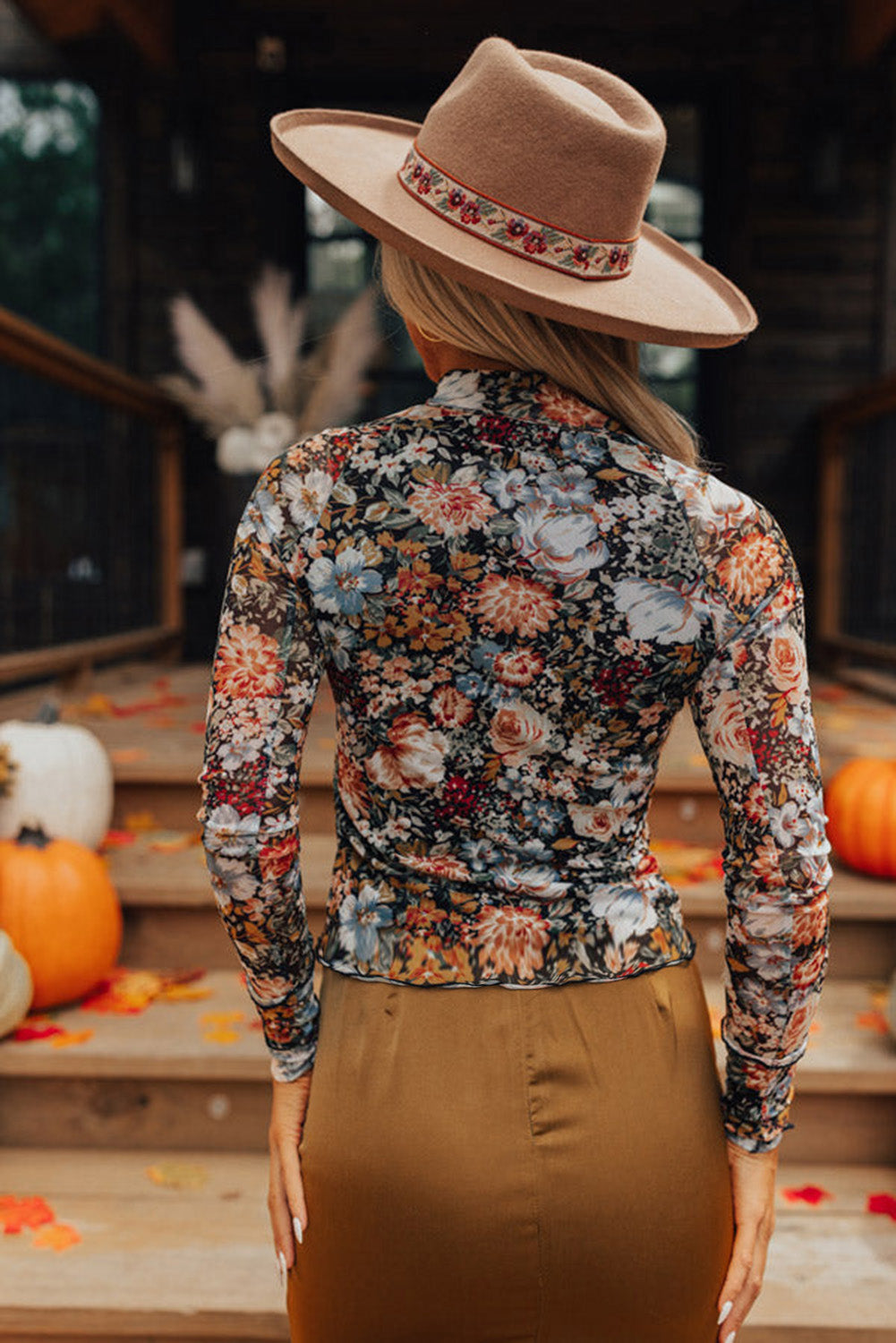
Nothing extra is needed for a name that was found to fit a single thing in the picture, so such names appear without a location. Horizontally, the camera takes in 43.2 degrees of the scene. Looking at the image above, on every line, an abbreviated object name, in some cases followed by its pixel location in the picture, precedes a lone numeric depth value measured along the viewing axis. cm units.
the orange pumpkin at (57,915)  218
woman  82
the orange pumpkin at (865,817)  246
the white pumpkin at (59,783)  243
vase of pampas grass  344
